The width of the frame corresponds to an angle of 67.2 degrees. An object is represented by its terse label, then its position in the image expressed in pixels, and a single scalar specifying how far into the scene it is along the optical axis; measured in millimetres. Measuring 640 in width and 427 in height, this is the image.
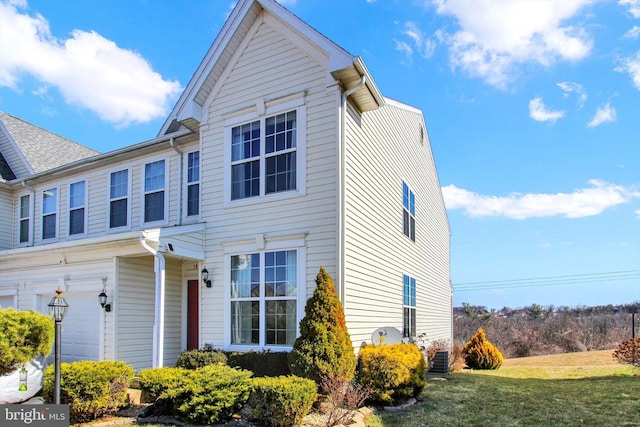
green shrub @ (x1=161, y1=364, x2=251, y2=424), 6945
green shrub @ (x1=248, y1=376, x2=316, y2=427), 6457
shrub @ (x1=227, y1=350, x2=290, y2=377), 8797
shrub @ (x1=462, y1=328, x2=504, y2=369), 16438
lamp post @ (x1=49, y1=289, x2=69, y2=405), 7102
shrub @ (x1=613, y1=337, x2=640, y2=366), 14156
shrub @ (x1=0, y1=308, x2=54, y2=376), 7754
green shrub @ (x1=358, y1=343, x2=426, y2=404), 8188
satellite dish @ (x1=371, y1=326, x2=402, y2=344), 9719
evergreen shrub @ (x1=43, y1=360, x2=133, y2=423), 7477
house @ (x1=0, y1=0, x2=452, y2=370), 9352
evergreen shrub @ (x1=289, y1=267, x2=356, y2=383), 7797
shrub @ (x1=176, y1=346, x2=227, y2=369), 9280
